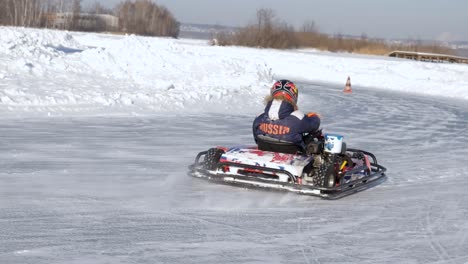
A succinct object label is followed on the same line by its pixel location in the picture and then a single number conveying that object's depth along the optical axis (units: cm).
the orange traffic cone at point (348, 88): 2472
